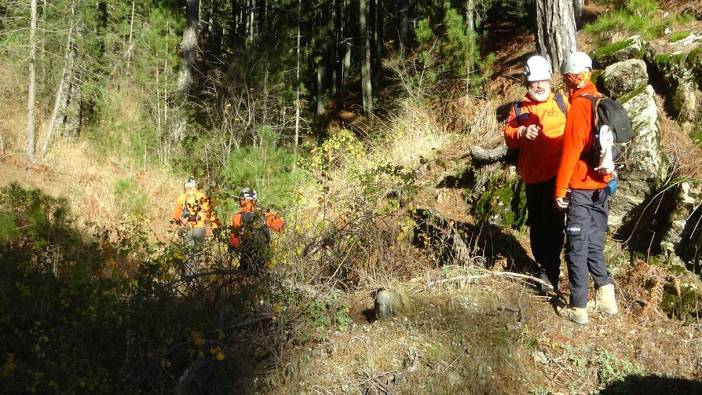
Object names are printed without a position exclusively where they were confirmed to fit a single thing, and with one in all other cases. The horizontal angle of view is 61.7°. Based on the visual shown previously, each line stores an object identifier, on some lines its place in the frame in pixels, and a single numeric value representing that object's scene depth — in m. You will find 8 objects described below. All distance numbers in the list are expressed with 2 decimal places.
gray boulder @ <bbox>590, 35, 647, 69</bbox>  7.25
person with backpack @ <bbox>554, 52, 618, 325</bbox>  4.16
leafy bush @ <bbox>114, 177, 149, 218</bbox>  14.52
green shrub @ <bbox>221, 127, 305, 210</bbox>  11.47
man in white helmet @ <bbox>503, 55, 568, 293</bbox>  4.62
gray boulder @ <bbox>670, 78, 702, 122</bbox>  6.61
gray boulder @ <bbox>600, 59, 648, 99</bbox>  6.72
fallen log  7.09
